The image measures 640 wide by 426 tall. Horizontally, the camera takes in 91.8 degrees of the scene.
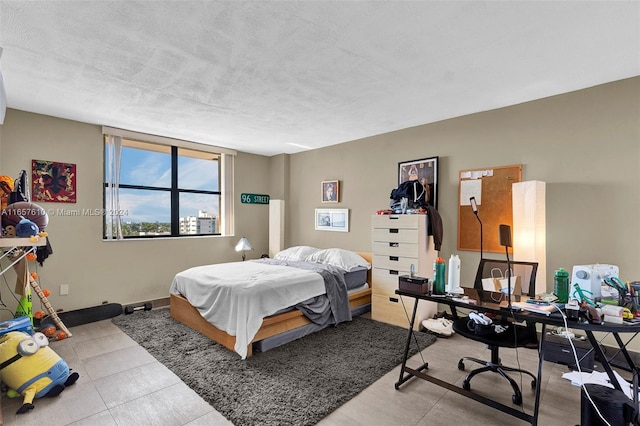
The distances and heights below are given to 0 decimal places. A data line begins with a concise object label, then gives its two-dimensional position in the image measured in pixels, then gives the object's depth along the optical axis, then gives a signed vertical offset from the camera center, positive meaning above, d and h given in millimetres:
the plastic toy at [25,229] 2344 -132
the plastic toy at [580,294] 1750 -488
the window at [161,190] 4211 +321
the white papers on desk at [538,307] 1673 -544
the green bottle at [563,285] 1783 -433
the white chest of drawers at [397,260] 3490 -578
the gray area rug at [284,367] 2057 -1307
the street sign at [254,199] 5552 +230
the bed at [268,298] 2859 -920
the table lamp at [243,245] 5184 -576
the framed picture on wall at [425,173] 3873 +488
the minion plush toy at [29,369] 2121 -1109
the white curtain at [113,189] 4160 +304
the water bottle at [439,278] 2182 -482
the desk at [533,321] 1506 -593
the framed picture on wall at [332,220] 4895 -147
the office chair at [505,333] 2064 -856
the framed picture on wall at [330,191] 4981 +325
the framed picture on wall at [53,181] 3605 +366
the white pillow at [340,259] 4098 -655
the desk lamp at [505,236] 2097 -174
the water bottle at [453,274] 2232 -464
